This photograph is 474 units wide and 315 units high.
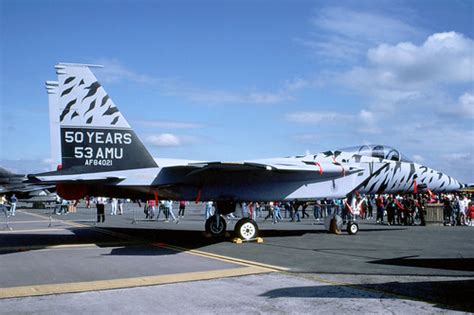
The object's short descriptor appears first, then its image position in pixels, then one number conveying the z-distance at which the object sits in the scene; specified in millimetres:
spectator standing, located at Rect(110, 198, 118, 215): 40844
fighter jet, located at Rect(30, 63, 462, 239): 13477
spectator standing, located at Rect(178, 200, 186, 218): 32503
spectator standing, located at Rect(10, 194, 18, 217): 40656
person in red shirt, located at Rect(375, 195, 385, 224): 26531
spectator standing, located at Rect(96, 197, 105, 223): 28489
